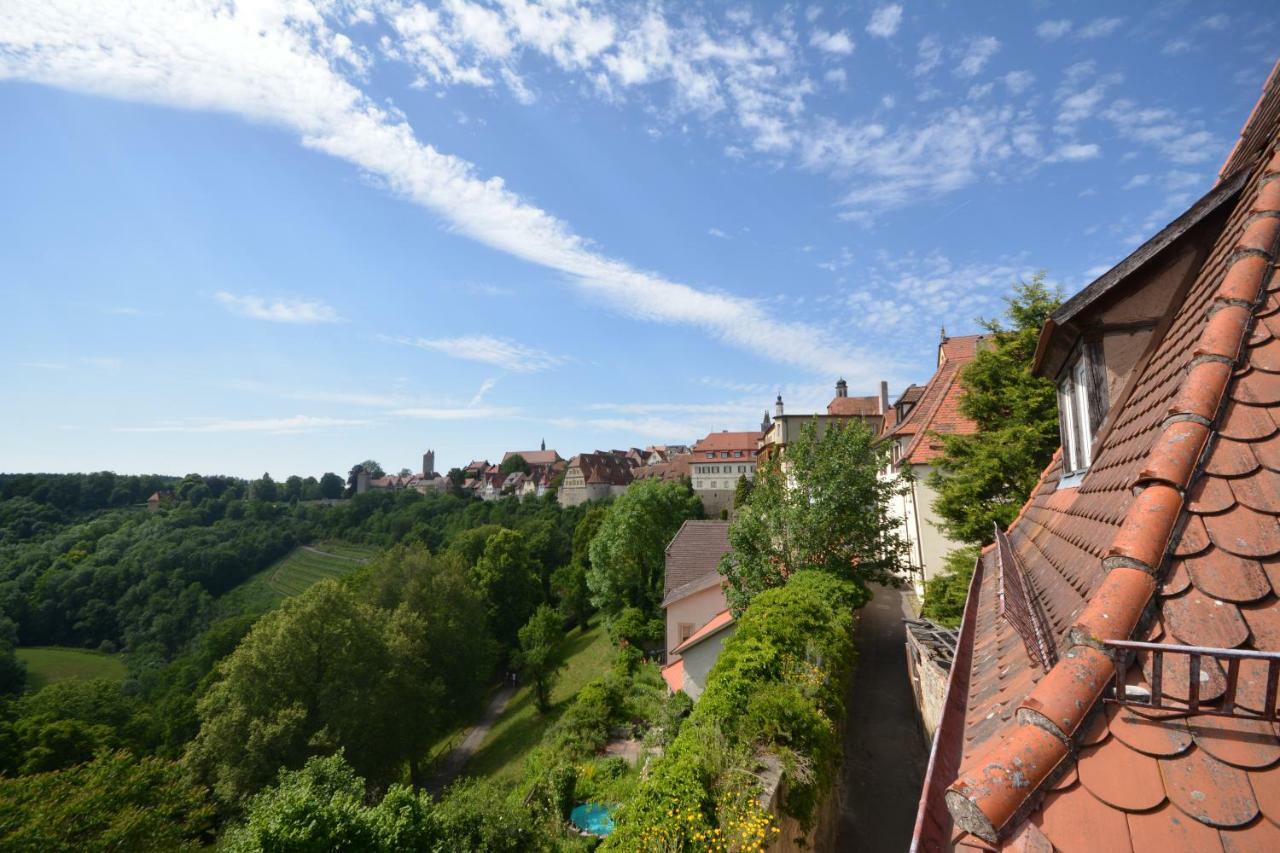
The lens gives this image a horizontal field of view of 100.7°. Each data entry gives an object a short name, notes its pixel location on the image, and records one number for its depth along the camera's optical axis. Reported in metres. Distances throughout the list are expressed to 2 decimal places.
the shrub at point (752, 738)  6.29
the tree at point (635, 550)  36.34
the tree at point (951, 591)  13.36
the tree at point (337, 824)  9.41
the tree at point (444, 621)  31.25
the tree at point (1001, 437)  13.33
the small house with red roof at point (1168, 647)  1.25
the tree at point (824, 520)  15.27
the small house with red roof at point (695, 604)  18.58
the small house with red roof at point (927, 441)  19.45
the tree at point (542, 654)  30.77
